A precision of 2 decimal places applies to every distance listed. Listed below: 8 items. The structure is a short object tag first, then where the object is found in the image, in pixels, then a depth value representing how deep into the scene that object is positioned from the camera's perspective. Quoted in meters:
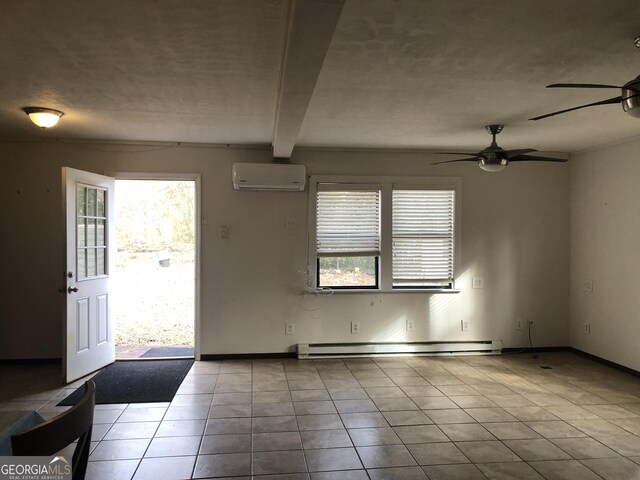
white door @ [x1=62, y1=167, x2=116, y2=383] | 4.01
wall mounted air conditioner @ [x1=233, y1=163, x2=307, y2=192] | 4.67
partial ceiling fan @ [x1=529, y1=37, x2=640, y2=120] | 2.11
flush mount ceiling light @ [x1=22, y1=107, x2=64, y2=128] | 3.44
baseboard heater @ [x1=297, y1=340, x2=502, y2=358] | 4.97
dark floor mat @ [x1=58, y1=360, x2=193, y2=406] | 3.69
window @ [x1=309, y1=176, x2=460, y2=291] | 5.05
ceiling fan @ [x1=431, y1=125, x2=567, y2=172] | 3.65
